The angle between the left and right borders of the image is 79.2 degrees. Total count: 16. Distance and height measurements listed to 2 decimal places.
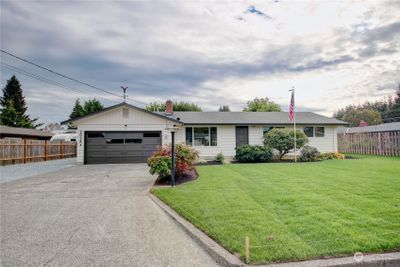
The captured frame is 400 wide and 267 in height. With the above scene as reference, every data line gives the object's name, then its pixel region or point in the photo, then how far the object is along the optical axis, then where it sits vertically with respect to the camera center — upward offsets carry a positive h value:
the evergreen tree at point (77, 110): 38.97 +5.84
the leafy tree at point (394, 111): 42.70 +5.33
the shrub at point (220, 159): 14.64 -1.00
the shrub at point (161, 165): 8.55 -0.77
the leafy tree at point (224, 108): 51.69 +7.44
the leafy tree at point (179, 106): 42.80 +6.78
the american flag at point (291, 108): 14.96 +2.05
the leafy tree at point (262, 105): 43.62 +6.84
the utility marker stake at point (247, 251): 3.02 -1.39
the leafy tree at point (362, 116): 46.44 +4.78
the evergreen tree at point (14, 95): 41.31 +8.84
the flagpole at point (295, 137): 15.06 +0.27
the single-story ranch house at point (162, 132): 16.44 +0.80
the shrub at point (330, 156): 16.17 -1.02
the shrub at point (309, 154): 15.07 -0.81
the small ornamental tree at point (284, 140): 15.34 +0.11
